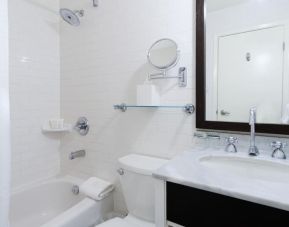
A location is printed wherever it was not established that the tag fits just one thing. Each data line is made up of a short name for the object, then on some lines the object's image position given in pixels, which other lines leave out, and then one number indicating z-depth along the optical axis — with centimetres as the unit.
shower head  157
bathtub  137
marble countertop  63
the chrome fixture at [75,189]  172
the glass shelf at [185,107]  126
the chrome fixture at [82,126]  180
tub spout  170
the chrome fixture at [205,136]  118
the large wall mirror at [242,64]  103
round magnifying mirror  128
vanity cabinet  62
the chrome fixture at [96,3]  169
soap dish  188
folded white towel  148
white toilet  120
